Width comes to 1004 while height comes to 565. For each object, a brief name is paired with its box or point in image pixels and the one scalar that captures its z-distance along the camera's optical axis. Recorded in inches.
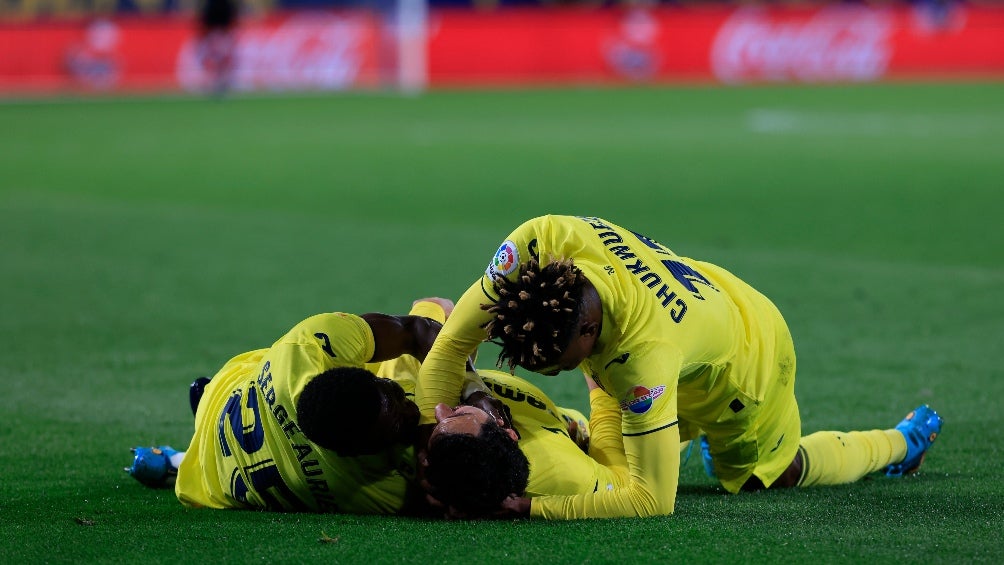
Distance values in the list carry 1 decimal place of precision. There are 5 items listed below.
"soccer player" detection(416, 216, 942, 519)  379.9
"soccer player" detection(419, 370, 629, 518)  383.9
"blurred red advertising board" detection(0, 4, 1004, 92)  2620.6
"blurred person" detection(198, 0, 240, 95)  2485.2
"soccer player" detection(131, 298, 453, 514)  385.1
